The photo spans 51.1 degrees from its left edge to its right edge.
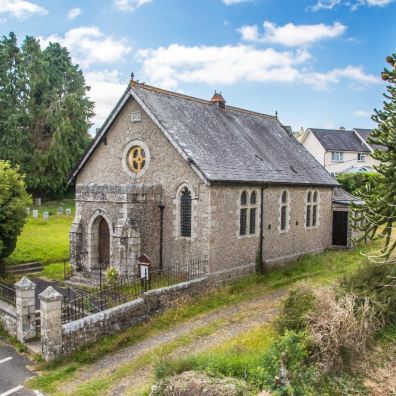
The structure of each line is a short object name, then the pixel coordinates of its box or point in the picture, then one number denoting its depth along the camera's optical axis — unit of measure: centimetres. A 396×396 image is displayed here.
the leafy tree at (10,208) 1922
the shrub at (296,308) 1109
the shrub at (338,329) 996
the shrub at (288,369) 849
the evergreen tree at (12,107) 4303
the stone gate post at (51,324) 1200
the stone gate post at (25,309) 1339
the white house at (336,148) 5816
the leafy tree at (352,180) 4087
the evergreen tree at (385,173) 1234
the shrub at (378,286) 1187
